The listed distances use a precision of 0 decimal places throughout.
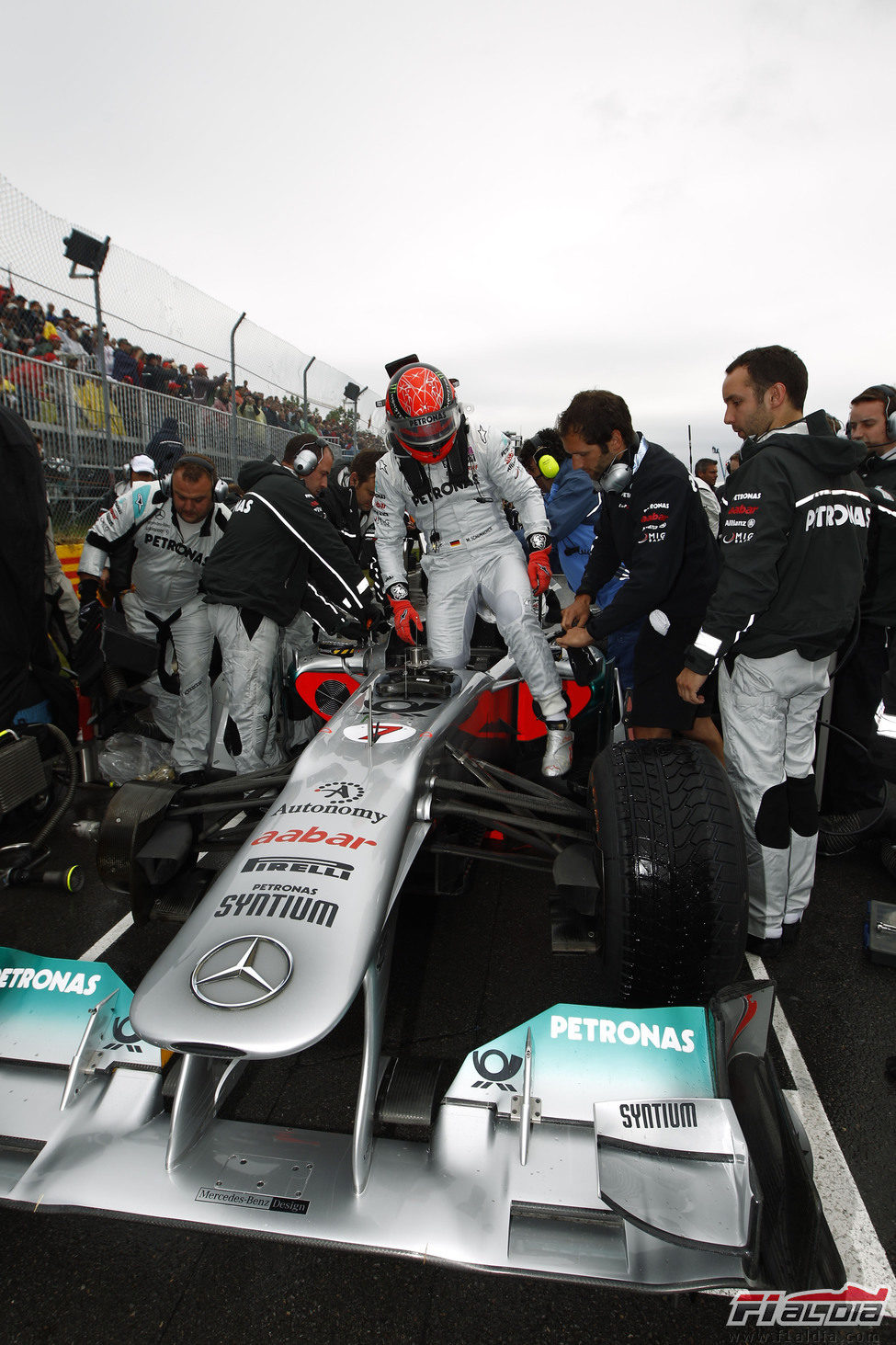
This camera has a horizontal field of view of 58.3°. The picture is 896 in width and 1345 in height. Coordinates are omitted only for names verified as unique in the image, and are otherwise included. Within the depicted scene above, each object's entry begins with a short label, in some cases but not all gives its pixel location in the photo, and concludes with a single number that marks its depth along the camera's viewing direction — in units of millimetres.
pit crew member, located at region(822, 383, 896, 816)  3947
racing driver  3939
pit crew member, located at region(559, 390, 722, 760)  3232
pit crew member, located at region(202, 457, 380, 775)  4230
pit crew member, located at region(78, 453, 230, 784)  4457
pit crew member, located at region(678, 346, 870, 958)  2746
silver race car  1549
